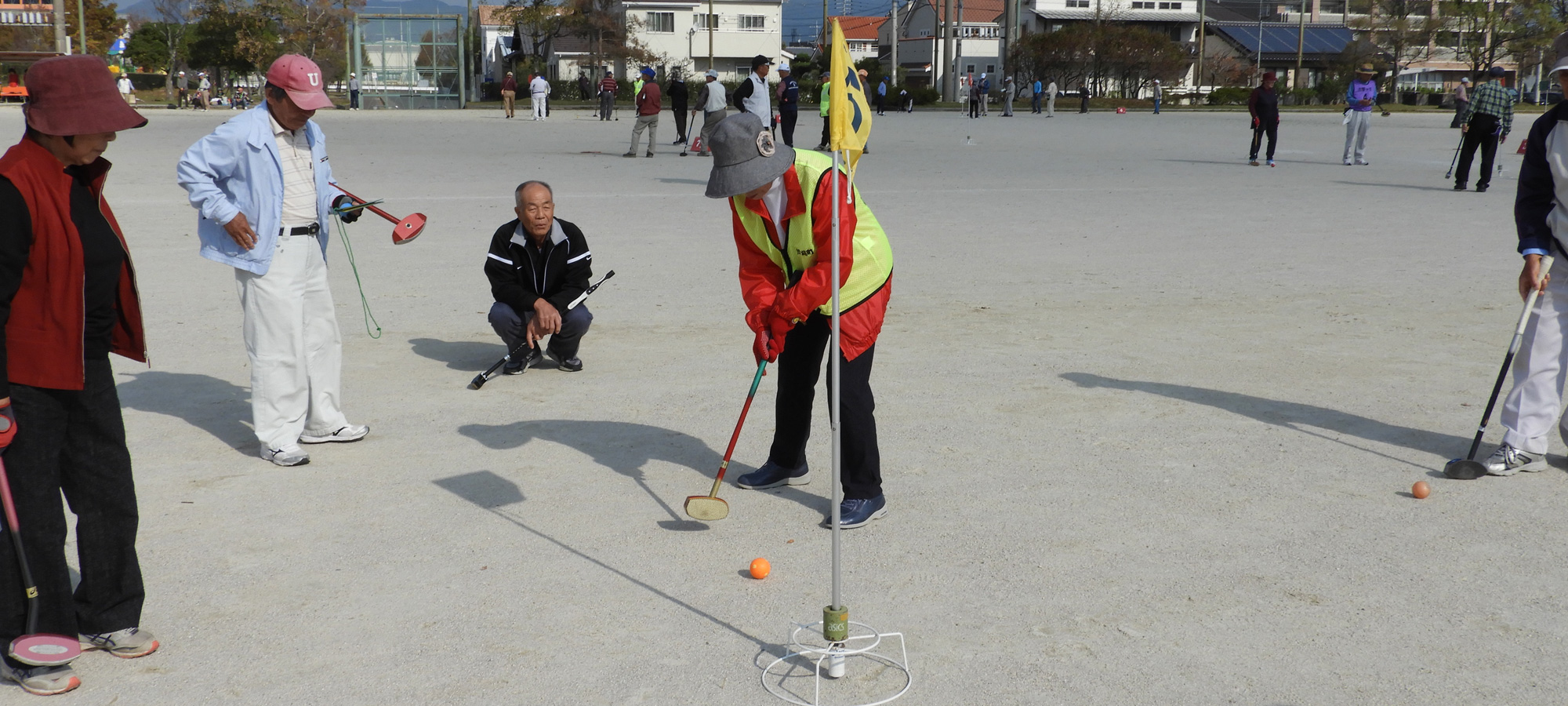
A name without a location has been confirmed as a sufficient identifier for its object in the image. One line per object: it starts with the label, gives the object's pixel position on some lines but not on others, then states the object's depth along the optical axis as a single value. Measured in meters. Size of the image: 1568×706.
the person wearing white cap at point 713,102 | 19.39
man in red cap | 4.92
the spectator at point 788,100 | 21.17
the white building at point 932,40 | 94.88
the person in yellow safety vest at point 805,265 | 4.04
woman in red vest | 3.01
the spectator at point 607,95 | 37.16
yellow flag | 3.17
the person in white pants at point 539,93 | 38.66
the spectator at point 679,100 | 24.06
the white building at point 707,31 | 79.50
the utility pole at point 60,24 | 44.38
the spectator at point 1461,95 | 28.26
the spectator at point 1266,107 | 19.95
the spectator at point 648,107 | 21.23
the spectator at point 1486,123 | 16.08
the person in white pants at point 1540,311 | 4.96
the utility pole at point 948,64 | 60.55
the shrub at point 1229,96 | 60.94
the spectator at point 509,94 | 39.88
